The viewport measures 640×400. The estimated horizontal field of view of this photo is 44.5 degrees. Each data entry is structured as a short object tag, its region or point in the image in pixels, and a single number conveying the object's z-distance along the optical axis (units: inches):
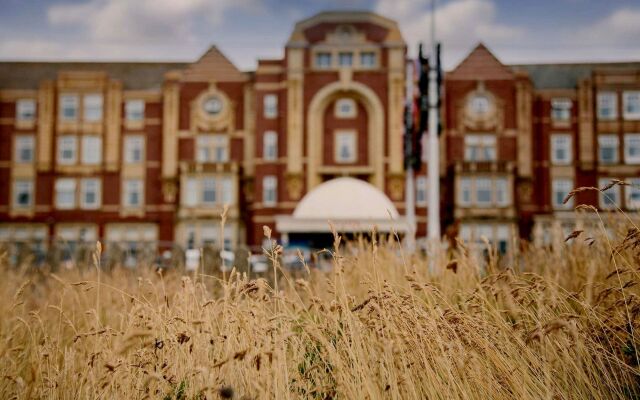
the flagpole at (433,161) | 684.3
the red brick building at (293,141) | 1610.5
